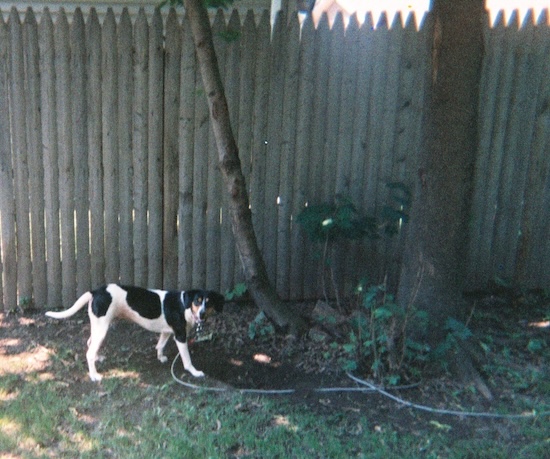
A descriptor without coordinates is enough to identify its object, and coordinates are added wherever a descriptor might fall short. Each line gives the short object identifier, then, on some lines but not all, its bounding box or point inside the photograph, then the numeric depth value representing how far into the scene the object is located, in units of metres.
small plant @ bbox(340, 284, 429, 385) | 4.69
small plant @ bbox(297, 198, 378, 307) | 5.71
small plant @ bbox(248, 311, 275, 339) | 5.56
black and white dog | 4.77
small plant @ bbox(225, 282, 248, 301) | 6.12
